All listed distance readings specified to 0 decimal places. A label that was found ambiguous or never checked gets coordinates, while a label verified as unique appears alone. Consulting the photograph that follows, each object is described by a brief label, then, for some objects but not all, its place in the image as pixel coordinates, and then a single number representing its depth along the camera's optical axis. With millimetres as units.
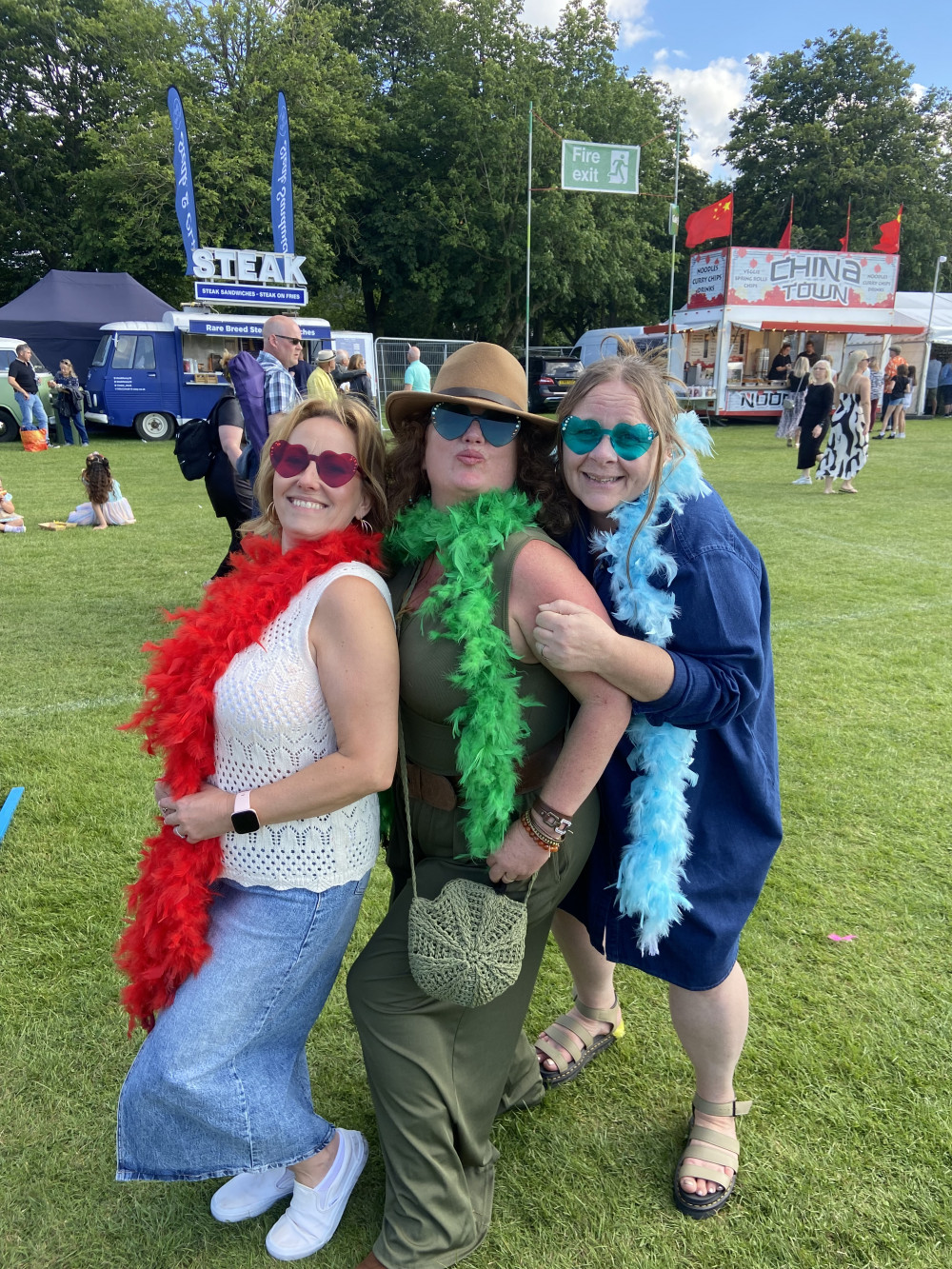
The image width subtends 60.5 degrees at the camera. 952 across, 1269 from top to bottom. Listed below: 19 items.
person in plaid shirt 5004
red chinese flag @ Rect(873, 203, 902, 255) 21666
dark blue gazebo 20375
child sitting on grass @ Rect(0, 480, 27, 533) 8984
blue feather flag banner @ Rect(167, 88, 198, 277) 20906
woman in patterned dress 10320
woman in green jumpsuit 1636
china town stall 19953
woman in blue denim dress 1623
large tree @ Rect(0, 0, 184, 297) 27672
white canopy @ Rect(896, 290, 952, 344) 21703
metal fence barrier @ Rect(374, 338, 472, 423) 21094
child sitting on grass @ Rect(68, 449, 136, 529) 8891
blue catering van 18094
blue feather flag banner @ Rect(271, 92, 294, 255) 21625
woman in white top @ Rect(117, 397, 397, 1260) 1599
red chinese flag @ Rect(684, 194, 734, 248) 21062
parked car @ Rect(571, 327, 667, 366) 20469
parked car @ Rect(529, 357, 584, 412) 17812
